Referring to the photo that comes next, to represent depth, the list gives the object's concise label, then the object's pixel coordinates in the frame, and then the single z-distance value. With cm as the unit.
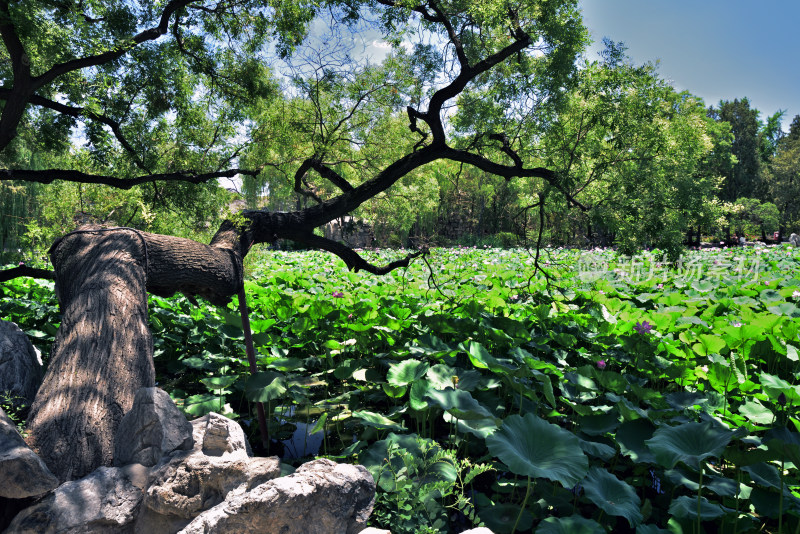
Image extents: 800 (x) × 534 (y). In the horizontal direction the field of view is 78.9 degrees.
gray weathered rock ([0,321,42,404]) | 266
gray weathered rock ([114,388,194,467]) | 189
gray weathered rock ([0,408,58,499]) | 157
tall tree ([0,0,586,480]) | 249
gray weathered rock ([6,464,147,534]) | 156
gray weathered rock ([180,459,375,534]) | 154
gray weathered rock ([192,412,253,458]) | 192
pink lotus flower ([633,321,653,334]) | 362
